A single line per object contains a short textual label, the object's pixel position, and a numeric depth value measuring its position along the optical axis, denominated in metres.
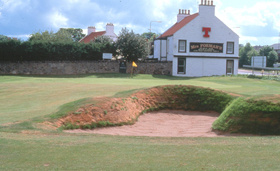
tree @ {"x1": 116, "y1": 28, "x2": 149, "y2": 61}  52.72
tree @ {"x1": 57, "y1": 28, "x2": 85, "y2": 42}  128.80
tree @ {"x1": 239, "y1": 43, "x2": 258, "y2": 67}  102.72
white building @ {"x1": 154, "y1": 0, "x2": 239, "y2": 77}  53.56
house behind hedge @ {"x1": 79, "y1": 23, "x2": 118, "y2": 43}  72.88
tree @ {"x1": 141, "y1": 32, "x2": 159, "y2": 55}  69.86
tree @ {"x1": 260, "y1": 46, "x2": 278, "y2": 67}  96.00
